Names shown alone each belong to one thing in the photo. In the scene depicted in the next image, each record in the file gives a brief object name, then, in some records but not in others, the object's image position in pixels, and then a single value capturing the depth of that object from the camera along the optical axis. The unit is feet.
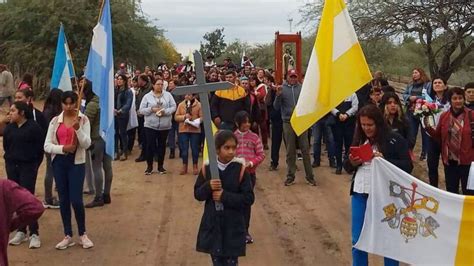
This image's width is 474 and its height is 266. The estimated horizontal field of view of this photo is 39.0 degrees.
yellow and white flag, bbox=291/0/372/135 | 22.21
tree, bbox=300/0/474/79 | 52.29
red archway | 57.52
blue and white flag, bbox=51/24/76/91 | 33.81
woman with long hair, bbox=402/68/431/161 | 37.70
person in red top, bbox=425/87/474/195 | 25.09
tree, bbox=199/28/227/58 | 237.86
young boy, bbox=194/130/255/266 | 17.57
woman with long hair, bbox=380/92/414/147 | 21.79
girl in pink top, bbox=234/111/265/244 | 24.56
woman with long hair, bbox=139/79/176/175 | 39.17
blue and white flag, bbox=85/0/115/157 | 26.96
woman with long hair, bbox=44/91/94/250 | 23.82
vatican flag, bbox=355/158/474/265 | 17.37
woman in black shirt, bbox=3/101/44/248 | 23.97
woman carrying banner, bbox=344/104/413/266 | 18.54
